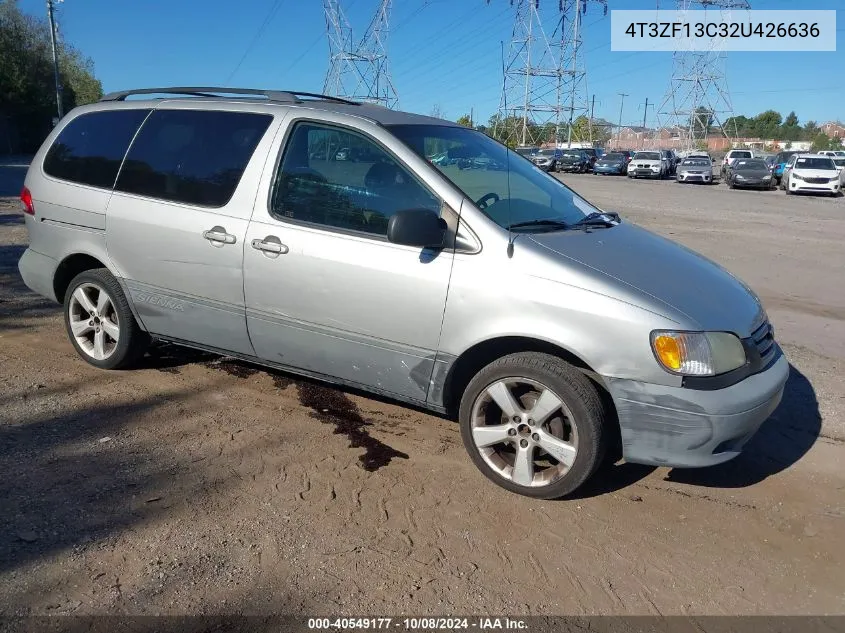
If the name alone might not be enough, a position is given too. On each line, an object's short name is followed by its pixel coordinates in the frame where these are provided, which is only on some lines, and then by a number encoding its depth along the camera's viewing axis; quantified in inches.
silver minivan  128.5
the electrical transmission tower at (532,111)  2439.7
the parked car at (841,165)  1182.9
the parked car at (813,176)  1076.5
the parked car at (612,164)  1787.6
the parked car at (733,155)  1553.2
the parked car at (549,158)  1833.8
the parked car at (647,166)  1601.9
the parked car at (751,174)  1251.2
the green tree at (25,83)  1914.4
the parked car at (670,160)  1704.0
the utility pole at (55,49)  1711.9
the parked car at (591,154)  1973.3
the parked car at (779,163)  1346.8
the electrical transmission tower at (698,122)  2854.1
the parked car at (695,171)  1421.0
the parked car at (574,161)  1877.5
